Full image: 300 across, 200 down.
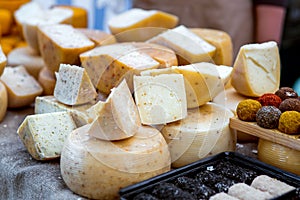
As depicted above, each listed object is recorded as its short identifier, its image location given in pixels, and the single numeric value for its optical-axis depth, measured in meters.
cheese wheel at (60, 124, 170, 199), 1.11
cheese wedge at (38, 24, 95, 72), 1.59
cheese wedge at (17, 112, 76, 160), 1.29
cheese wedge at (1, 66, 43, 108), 1.67
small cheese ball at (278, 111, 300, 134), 1.19
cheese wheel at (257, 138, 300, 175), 1.22
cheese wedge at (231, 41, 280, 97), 1.45
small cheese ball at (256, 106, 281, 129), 1.23
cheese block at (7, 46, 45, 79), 1.85
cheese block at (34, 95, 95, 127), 1.36
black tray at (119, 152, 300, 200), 1.05
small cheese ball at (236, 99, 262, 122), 1.29
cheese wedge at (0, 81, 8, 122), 1.56
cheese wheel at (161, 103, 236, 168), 1.26
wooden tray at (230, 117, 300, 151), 1.19
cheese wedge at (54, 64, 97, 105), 1.36
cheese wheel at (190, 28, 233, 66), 1.67
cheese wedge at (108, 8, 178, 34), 1.83
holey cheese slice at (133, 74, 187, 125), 1.23
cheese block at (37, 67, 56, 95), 1.70
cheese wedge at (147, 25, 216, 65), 1.54
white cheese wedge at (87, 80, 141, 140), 1.11
